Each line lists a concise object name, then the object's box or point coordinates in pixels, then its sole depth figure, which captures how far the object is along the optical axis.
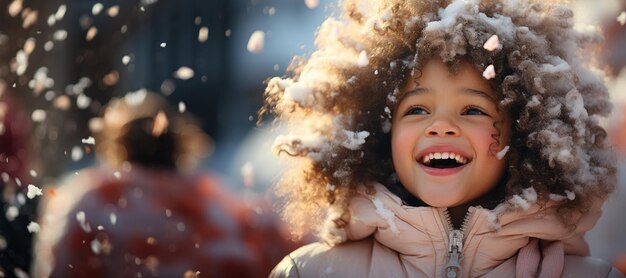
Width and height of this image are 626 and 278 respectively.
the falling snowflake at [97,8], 3.60
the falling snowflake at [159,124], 3.04
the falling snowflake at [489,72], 2.04
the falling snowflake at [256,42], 3.40
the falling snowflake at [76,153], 3.56
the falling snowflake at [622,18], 2.95
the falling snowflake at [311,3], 3.20
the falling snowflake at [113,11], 3.62
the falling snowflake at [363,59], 2.18
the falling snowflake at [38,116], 3.75
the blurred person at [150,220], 2.64
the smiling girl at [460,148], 2.02
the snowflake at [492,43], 2.04
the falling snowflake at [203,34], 3.53
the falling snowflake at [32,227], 3.36
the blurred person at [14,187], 3.33
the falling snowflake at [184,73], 3.53
